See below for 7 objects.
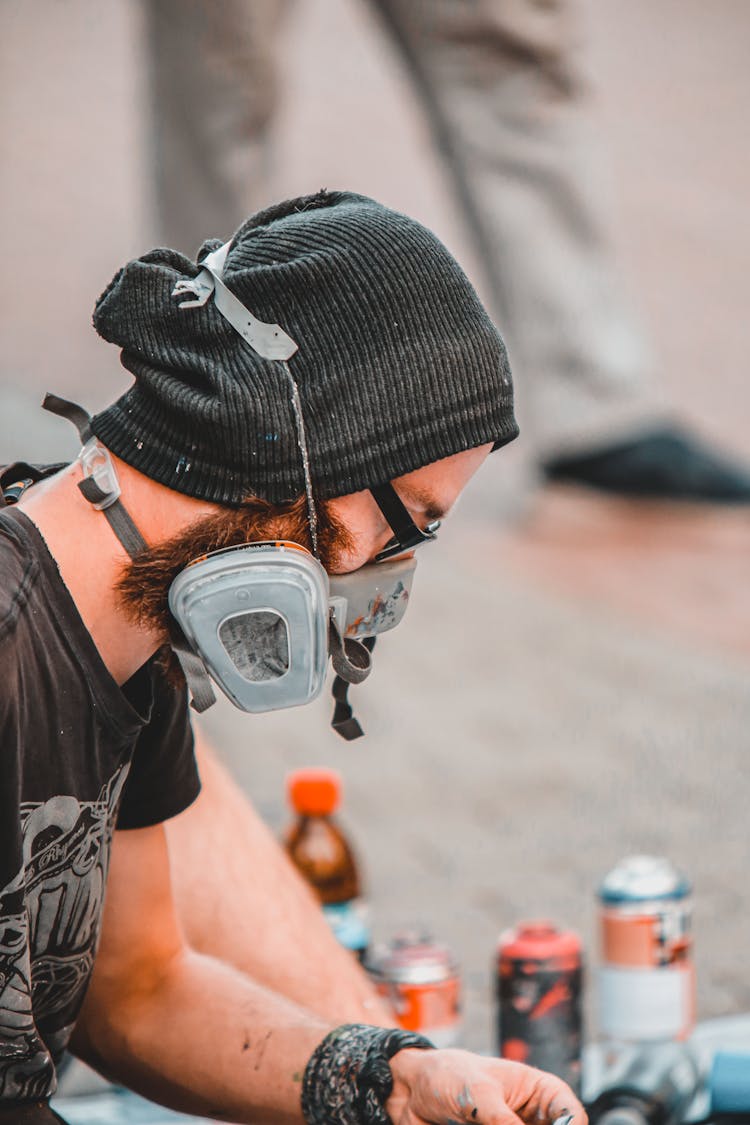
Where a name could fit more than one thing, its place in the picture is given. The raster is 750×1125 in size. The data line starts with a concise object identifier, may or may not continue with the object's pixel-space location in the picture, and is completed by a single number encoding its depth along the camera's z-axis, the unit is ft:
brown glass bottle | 20.33
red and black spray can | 16.79
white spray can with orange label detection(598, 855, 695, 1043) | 18.01
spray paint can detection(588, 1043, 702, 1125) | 16.60
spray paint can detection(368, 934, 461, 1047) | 17.25
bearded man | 11.72
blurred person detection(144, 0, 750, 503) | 38.96
